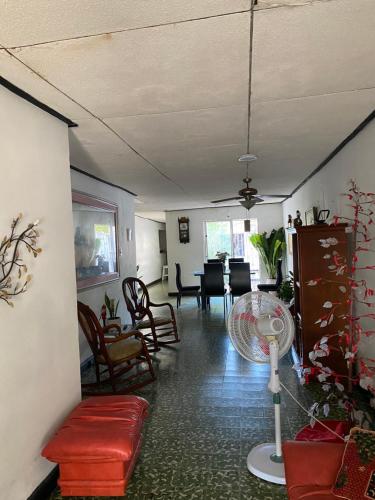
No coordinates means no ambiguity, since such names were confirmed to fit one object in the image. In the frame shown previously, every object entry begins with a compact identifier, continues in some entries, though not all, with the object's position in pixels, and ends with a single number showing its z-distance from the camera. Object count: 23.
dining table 6.92
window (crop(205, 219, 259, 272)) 8.88
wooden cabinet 3.23
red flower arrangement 1.98
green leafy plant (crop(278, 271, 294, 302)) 4.86
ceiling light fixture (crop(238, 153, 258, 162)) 3.51
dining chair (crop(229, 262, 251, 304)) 6.31
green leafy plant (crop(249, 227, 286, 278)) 8.04
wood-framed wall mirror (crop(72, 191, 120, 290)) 3.77
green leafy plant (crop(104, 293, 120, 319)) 4.27
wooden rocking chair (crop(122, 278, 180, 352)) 4.41
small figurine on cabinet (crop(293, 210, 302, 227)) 4.03
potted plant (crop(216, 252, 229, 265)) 7.87
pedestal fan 2.06
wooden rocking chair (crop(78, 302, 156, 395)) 3.08
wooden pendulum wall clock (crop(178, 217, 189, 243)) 9.00
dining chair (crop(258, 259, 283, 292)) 6.55
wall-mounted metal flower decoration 1.68
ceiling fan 3.82
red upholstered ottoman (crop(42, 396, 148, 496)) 1.80
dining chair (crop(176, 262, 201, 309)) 7.15
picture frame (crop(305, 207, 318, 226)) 4.46
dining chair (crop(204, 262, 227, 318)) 6.41
